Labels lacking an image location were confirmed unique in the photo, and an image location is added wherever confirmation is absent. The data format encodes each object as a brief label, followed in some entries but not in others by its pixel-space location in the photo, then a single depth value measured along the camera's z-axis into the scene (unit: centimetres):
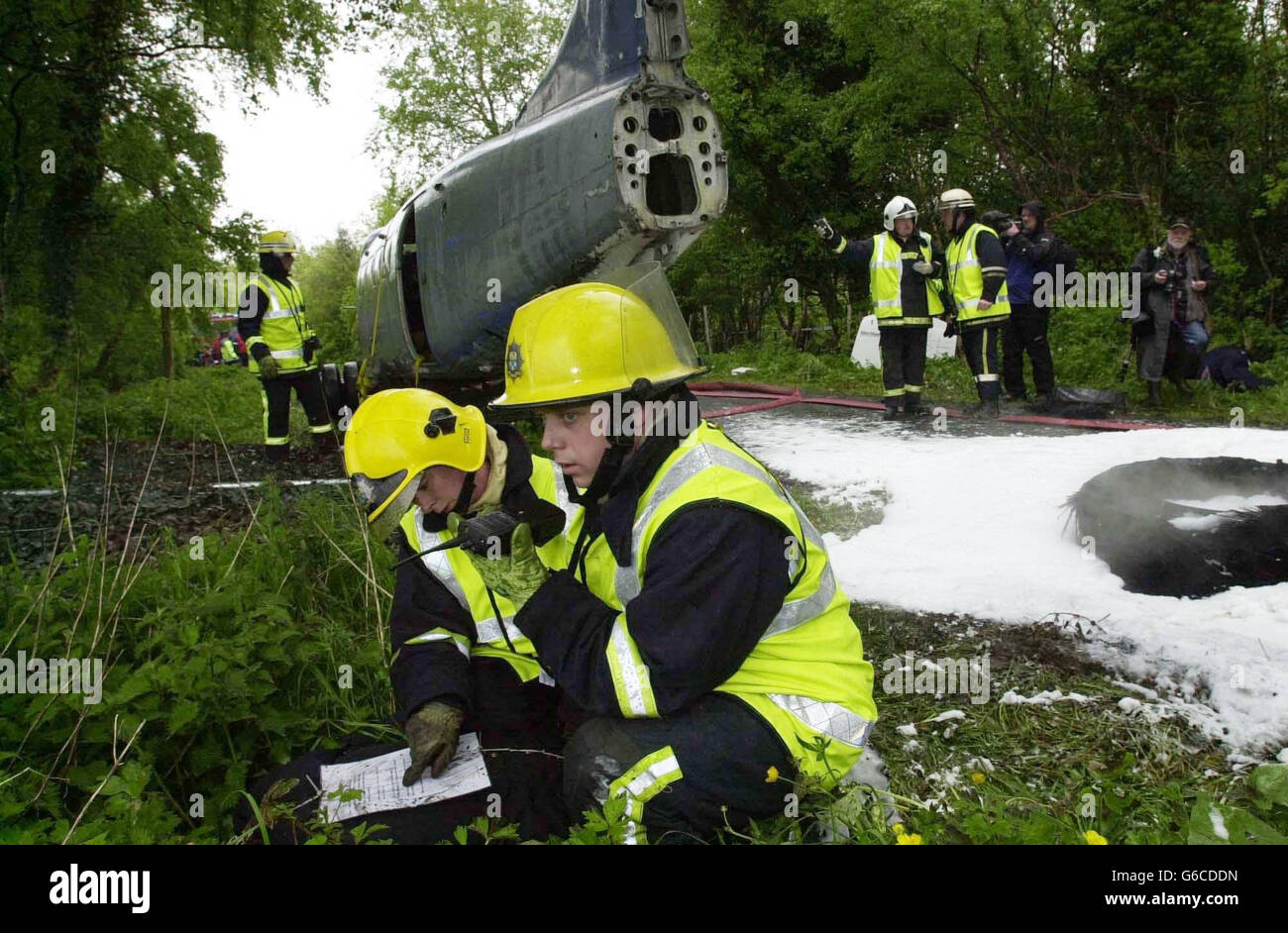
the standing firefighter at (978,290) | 789
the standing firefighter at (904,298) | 820
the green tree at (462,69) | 3216
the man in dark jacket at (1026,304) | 841
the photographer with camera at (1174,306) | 802
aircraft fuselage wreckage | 374
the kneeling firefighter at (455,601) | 255
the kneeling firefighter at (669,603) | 205
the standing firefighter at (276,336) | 744
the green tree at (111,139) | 1020
